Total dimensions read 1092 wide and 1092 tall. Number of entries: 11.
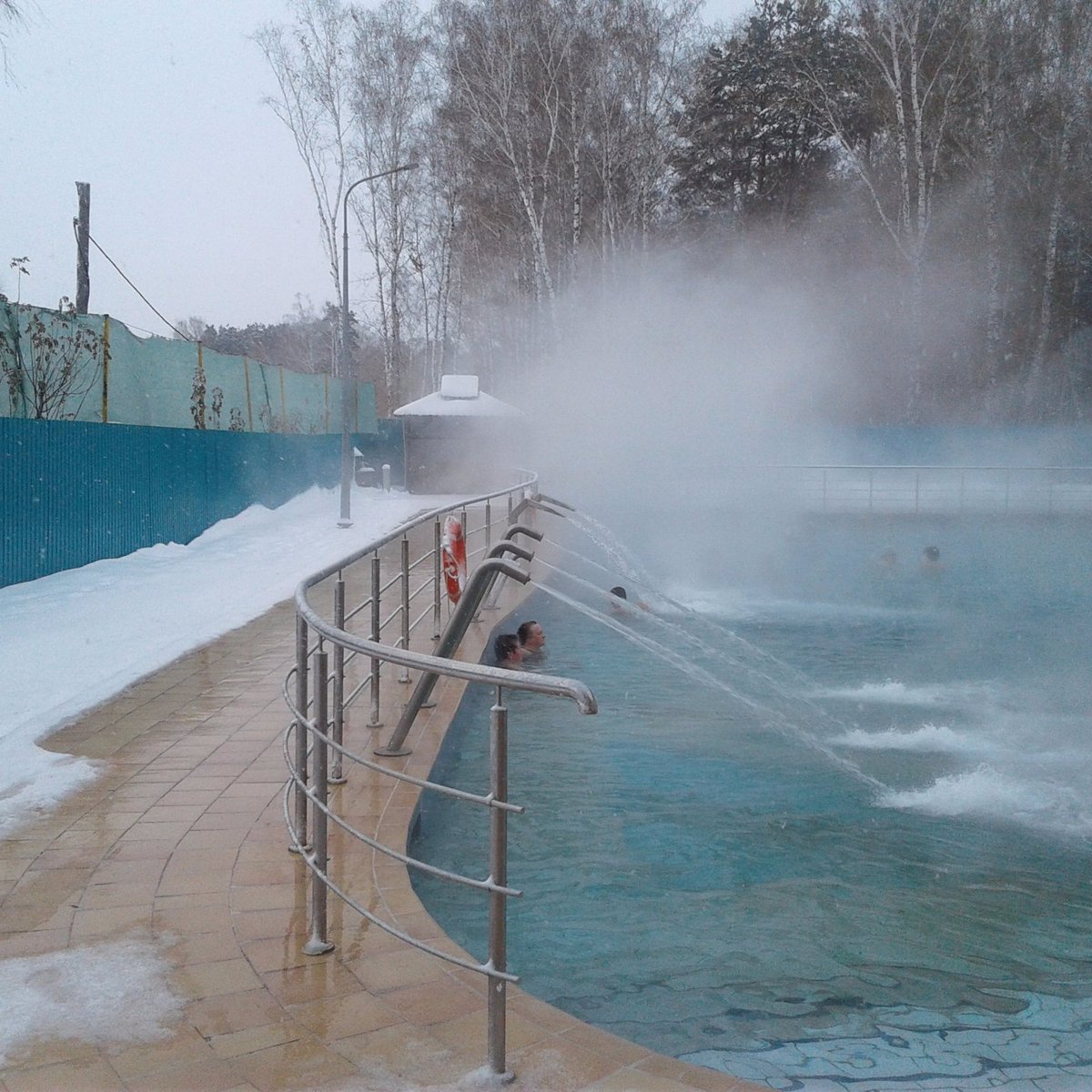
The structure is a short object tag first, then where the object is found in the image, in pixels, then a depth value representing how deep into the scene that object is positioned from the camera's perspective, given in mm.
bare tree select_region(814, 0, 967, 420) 26031
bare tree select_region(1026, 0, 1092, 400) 26234
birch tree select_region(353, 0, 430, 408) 30906
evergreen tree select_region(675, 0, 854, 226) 29531
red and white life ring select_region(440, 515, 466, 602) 6617
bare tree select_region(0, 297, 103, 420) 11156
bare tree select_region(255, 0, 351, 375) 31531
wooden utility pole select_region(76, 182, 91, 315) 21109
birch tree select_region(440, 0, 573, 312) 26531
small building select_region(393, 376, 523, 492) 24750
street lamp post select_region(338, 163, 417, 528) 16906
